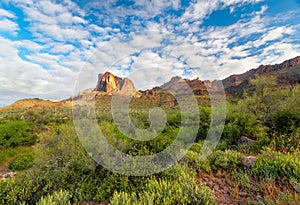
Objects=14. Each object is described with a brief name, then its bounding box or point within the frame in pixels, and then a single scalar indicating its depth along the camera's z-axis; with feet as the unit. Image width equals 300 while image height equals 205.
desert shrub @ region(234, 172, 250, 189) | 15.43
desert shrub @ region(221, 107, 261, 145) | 42.98
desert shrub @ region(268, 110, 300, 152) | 27.53
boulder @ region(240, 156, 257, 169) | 19.07
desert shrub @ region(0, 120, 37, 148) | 51.20
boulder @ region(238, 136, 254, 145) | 39.65
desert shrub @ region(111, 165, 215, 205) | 11.61
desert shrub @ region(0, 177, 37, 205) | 14.60
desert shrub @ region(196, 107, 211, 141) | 55.11
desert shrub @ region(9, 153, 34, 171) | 37.83
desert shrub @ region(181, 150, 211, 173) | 20.23
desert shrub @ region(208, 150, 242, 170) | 20.33
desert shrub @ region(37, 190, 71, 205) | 12.63
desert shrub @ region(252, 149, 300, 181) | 15.45
